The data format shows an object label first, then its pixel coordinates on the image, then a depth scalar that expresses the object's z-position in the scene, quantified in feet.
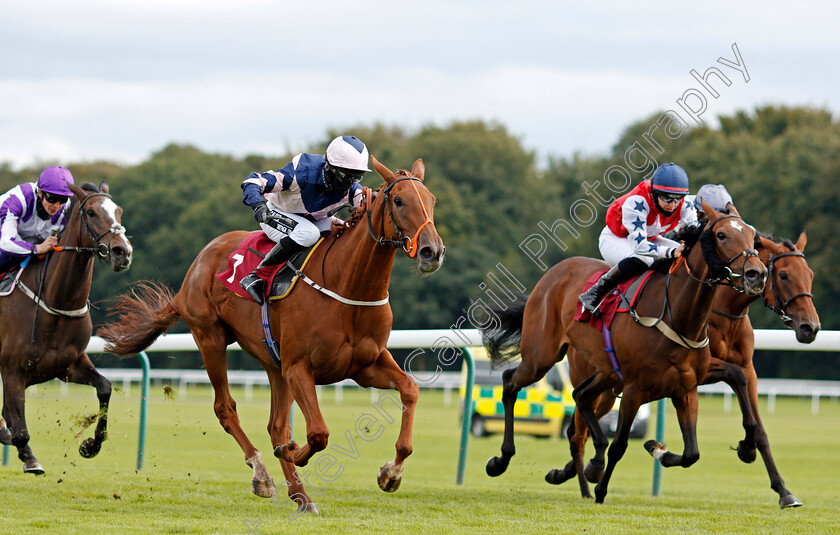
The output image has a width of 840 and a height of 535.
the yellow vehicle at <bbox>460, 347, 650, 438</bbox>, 106.52
